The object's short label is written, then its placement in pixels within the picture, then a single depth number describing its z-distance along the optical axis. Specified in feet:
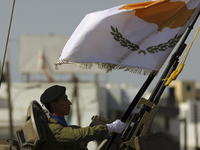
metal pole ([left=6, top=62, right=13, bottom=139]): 189.39
